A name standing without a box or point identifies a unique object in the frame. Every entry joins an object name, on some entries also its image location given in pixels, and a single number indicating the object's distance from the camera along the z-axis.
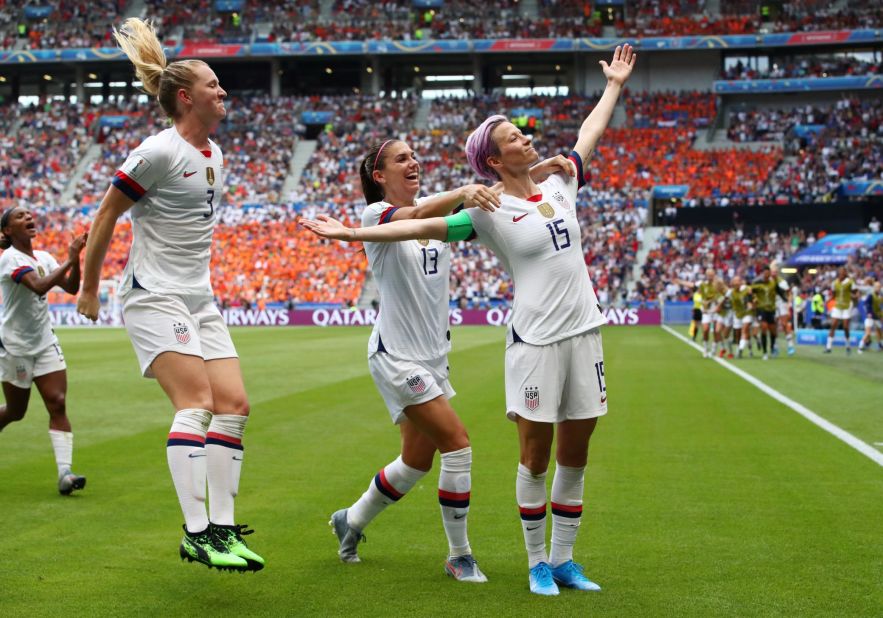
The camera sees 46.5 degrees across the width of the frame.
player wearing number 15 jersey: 5.21
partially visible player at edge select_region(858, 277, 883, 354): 27.02
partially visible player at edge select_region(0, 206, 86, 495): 8.21
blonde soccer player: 5.10
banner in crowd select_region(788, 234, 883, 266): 42.28
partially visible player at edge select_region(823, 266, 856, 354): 26.64
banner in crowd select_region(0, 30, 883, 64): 61.78
